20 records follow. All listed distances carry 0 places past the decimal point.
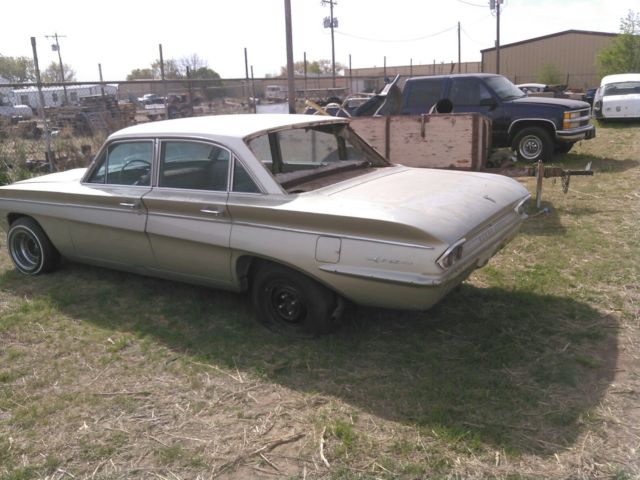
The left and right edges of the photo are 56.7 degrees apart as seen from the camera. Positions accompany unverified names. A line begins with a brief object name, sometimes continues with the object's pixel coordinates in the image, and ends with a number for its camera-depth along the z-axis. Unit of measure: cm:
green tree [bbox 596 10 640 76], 2925
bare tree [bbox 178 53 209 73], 3712
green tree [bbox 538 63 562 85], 3828
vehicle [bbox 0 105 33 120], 2112
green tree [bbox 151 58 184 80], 3042
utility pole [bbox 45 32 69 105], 4343
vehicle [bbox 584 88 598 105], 2248
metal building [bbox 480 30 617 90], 3950
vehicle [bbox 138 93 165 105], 2466
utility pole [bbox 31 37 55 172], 984
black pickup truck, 1047
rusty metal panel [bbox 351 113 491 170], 713
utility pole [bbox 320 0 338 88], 4494
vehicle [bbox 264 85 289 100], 2928
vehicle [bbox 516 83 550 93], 2270
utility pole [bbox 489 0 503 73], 3421
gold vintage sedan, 351
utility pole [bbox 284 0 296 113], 1007
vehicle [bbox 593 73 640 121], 1582
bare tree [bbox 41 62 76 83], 4256
